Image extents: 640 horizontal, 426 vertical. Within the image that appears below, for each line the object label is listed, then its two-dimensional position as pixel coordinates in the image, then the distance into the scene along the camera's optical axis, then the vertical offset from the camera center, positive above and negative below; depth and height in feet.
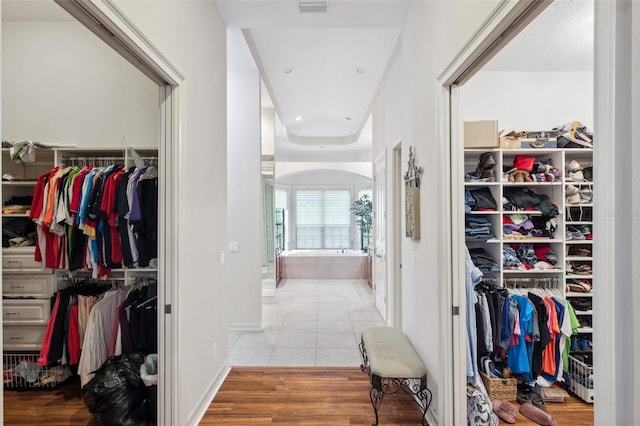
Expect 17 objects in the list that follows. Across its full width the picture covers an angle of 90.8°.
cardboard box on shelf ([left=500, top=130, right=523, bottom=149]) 9.14 +2.09
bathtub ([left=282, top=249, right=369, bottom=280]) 24.03 -4.10
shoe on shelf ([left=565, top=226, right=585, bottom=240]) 9.15 -0.66
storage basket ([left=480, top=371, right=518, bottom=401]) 8.30 -4.63
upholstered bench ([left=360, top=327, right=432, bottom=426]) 6.84 -3.39
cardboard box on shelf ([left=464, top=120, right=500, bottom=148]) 9.06 +2.25
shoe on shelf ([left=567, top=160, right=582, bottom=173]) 9.27 +1.34
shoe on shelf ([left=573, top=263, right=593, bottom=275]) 9.19 -1.67
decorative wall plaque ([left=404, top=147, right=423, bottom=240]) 7.78 +0.35
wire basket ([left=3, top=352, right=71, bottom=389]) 8.50 -4.35
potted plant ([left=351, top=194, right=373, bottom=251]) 25.76 -0.37
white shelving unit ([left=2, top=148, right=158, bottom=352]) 8.50 -2.05
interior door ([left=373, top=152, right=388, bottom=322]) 13.89 -1.08
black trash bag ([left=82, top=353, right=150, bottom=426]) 6.42 -3.77
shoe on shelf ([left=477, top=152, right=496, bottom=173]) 9.10 +1.47
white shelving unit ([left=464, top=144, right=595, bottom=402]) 9.04 -0.63
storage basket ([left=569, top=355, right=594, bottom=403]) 8.25 -4.48
